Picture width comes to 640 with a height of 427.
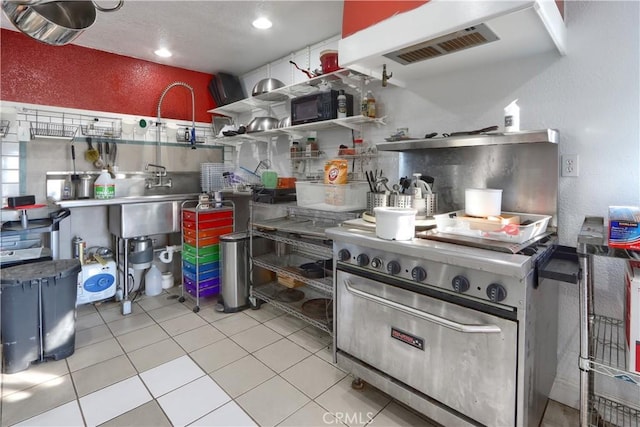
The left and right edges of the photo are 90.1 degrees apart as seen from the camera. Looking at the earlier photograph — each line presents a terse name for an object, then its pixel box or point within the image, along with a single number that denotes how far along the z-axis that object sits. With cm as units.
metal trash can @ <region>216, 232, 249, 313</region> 280
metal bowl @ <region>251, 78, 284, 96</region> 302
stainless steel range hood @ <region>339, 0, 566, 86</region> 130
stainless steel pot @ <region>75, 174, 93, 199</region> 292
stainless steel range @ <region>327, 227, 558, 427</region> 119
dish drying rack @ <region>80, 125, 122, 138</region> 305
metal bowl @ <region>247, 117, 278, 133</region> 315
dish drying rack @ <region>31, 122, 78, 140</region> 277
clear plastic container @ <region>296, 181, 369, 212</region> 226
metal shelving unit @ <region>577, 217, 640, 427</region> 113
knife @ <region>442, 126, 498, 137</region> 172
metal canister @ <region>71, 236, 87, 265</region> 291
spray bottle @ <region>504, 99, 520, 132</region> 164
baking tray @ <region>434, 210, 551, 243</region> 132
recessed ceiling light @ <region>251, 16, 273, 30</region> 251
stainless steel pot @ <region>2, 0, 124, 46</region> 126
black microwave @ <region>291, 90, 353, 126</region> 250
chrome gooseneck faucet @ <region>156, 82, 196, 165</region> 350
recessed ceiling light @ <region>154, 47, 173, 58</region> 314
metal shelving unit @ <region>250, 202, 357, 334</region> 227
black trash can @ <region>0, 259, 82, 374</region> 196
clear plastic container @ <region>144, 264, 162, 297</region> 327
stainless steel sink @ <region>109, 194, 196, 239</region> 285
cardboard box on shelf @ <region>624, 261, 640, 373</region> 111
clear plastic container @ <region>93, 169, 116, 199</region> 291
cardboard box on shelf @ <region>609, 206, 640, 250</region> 105
